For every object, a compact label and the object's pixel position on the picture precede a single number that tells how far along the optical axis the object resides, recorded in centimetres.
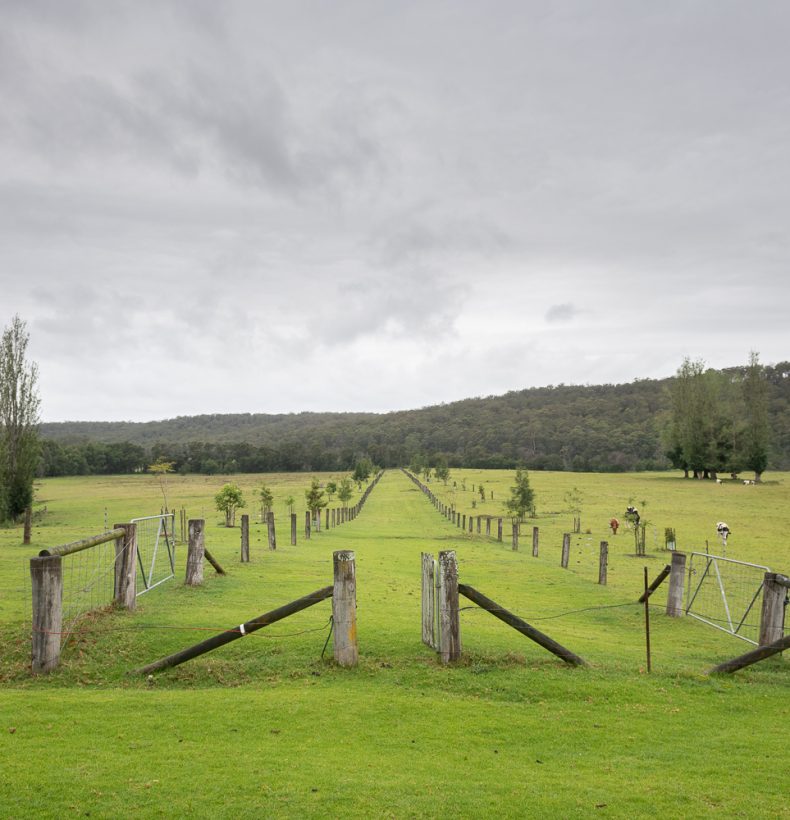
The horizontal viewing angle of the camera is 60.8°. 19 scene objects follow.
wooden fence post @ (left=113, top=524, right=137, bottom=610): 1166
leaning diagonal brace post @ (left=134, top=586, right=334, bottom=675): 868
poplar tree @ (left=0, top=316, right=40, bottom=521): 4359
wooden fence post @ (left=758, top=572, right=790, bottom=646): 1091
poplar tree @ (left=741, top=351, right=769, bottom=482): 9869
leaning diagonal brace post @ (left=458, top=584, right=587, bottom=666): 928
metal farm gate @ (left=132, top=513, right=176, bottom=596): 1423
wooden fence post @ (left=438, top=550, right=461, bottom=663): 918
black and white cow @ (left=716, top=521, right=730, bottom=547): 3228
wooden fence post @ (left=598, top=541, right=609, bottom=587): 2077
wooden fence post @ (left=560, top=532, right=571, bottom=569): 2581
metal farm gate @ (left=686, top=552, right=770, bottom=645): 1413
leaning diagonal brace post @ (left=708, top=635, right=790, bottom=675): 918
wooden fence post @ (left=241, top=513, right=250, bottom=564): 1995
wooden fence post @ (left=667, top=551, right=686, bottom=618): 1421
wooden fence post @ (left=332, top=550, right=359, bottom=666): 905
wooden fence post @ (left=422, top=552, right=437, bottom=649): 977
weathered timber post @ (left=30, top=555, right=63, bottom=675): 868
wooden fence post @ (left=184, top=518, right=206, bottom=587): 1453
